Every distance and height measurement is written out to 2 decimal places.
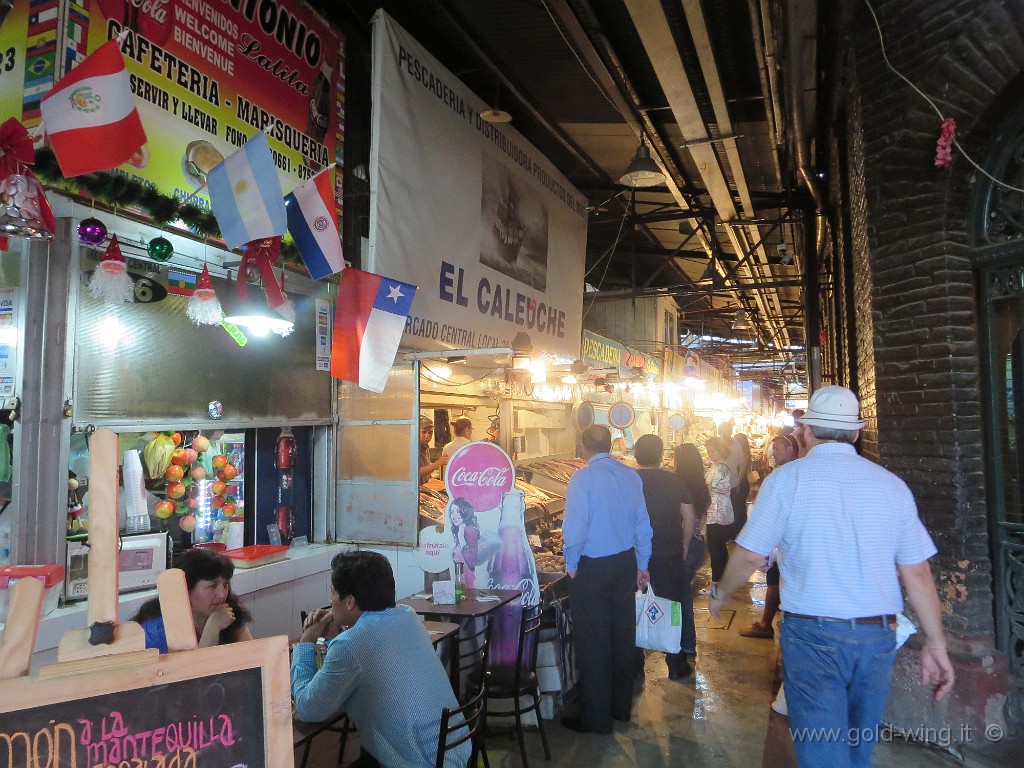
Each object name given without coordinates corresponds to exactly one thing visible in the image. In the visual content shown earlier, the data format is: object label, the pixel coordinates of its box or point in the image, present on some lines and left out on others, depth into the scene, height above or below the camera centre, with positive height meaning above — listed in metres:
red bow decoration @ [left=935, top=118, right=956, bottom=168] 4.64 +1.84
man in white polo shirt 3.12 -0.74
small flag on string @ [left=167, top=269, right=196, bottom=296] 5.24 +1.08
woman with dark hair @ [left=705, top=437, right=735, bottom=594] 8.32 -0.98
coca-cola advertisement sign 5.34 -0.40
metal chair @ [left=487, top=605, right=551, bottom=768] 4.48 -1.69
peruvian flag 3.46 +1.55
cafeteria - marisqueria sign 4.82 +2.68
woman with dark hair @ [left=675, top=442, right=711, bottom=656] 7.60 -0.65
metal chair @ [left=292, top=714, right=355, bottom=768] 3.23 -1.45
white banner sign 5.96 +2.23
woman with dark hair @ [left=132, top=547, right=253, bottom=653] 3.51 -0.83
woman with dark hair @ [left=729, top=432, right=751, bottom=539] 9.01 -1.01
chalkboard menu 1.86 -0.85
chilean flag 5.54 +0.76
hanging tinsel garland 4.14 +1.47
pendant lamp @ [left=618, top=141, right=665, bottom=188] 7.20 +2.59
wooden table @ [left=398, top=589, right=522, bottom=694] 4.54 -1.24
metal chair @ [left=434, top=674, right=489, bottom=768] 2.98 -1.39
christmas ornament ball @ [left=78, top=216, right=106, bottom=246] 4.31 +1.20
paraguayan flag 4.96 +1.40
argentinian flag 4.37 +1.42
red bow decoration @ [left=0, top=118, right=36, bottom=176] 3.61 +1.46
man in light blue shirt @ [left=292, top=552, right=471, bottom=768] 2.99 -1.13
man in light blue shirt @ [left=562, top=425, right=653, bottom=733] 5.03 -1.19
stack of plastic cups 5.05 -0.50
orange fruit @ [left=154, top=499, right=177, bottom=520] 5.25 -0.63
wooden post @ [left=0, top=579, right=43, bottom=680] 1.84 -0.53
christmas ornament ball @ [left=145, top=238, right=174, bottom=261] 4.76 +1.20
